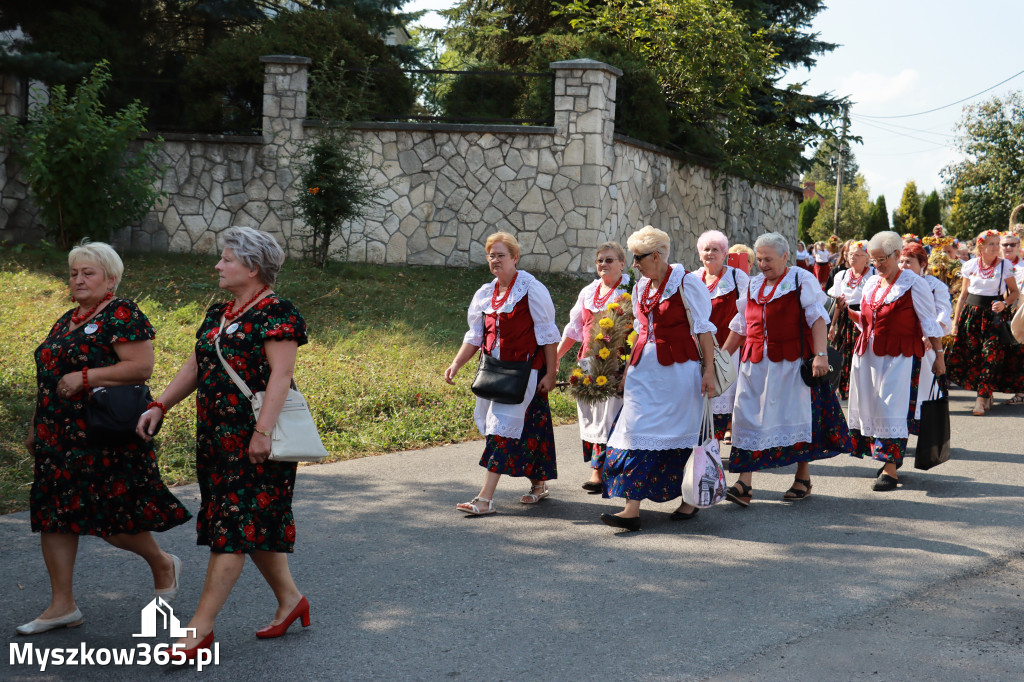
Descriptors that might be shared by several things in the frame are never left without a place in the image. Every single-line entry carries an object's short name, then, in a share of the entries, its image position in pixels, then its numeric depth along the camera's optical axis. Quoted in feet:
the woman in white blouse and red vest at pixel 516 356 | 21.66
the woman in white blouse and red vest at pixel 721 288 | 26.02
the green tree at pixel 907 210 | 193.67
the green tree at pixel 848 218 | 196.34
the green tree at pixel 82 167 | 45.55
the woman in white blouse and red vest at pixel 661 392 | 20.43
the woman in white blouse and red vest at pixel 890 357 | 24.64
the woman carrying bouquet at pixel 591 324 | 23.29
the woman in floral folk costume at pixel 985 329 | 37.14
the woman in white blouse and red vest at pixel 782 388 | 22.91
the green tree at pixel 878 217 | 185.37
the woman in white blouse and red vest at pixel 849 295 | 33.19
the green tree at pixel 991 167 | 141.18
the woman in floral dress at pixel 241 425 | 13.32
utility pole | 193.04
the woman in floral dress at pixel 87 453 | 14.23
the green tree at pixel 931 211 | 186.21
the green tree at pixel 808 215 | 195.62
